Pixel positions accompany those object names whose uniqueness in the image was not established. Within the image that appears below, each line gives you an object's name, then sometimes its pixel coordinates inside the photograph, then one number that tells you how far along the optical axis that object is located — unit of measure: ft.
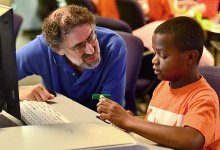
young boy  5.54
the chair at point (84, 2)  15.13
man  7.48
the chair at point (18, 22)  11.47
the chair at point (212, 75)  6.82
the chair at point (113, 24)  11.05
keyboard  6.38
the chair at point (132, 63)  9.15
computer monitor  5.50
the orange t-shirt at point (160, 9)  15.72
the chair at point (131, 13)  14.23
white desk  4.88
